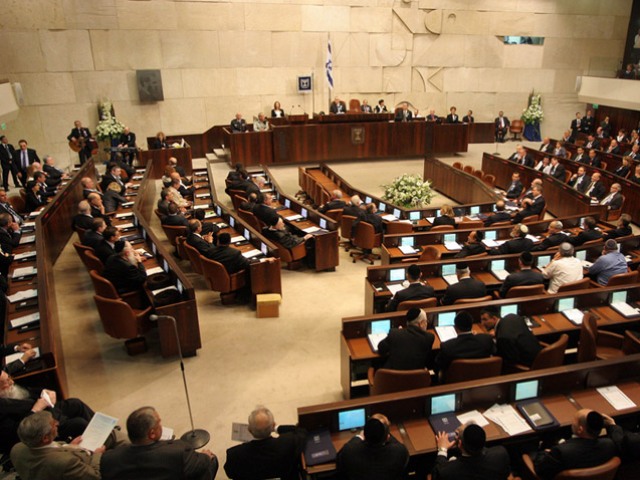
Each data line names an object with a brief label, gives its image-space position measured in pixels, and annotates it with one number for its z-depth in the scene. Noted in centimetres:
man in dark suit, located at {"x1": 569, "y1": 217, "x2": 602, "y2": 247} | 758
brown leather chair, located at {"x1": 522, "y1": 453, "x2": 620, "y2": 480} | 325
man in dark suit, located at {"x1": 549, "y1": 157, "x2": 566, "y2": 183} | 1244
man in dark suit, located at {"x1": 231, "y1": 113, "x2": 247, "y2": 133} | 1586
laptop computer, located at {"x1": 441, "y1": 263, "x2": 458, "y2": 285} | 675
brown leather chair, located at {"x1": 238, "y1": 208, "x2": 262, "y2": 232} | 960
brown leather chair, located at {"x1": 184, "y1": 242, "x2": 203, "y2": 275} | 764
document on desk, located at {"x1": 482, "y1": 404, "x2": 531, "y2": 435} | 390
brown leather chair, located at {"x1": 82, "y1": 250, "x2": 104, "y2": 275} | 717
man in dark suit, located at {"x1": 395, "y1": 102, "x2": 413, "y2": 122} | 1680
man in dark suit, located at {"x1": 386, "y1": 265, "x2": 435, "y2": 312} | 581
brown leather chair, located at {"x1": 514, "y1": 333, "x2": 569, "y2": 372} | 472
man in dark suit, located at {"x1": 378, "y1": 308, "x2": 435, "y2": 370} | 468
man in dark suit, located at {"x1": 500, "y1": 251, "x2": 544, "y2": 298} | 610
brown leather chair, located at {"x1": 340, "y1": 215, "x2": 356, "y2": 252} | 938
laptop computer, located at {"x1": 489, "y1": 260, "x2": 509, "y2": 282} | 684
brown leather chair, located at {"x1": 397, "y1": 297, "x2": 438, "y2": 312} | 570
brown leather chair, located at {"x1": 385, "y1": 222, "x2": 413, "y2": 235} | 916
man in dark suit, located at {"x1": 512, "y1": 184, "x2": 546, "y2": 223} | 955
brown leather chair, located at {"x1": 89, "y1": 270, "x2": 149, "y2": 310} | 638
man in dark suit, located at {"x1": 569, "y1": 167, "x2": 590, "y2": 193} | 1188
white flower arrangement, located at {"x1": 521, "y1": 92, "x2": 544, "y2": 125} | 2039
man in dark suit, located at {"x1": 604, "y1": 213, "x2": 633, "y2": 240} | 792
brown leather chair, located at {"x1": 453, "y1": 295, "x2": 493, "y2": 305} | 572
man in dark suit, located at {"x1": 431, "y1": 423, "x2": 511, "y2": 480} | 324
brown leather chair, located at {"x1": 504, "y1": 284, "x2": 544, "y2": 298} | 593
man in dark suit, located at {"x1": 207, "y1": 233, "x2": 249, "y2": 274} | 733
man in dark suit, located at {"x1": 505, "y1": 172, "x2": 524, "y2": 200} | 1192
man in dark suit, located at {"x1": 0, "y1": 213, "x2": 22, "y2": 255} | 764
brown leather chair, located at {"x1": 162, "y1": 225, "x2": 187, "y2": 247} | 889
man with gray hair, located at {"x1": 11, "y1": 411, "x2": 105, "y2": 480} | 339
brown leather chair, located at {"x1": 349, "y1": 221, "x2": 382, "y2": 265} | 900
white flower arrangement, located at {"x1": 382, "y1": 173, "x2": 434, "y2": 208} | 1134
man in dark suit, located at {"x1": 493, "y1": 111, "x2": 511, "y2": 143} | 1969
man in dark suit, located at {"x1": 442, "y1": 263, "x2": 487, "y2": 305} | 587
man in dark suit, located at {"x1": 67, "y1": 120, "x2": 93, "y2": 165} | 1551
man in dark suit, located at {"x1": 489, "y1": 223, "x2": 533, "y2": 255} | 729
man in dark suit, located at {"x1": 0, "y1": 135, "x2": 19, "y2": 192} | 1286
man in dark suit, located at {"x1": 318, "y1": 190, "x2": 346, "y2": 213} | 1016
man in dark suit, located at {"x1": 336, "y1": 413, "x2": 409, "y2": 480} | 331
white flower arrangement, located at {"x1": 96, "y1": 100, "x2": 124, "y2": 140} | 1606
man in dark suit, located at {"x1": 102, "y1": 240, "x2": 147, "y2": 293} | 649
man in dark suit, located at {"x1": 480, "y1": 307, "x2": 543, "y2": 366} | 478
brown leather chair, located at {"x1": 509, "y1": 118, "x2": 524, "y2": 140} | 2048
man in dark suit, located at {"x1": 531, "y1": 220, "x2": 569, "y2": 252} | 757
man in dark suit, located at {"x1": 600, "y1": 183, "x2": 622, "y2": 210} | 1057
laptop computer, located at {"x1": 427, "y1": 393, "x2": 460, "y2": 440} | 396
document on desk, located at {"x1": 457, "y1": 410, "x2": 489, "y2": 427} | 398
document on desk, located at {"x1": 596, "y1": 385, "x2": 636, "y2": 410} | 412
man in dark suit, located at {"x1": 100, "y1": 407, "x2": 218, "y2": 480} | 320
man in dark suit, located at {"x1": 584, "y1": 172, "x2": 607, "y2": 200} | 1118
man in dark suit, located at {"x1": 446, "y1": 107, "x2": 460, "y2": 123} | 1739
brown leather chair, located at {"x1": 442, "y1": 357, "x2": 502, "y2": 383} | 455
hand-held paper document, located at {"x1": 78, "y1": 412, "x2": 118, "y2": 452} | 394
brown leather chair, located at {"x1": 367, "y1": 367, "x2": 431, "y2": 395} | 442
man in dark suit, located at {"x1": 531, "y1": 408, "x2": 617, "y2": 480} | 339
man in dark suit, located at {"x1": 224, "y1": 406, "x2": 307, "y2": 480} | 349
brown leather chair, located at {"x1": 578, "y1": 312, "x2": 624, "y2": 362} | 511
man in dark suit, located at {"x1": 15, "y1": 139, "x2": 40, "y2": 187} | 1311
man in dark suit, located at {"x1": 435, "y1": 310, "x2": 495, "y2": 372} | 464
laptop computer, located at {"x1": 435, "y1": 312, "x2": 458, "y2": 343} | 530
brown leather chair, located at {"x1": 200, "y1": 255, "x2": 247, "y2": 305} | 722
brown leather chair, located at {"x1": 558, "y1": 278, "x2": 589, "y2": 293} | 617
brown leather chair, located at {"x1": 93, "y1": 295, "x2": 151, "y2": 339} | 593
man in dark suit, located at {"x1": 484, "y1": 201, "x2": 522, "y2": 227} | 917
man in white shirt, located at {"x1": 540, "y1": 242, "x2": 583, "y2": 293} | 634
